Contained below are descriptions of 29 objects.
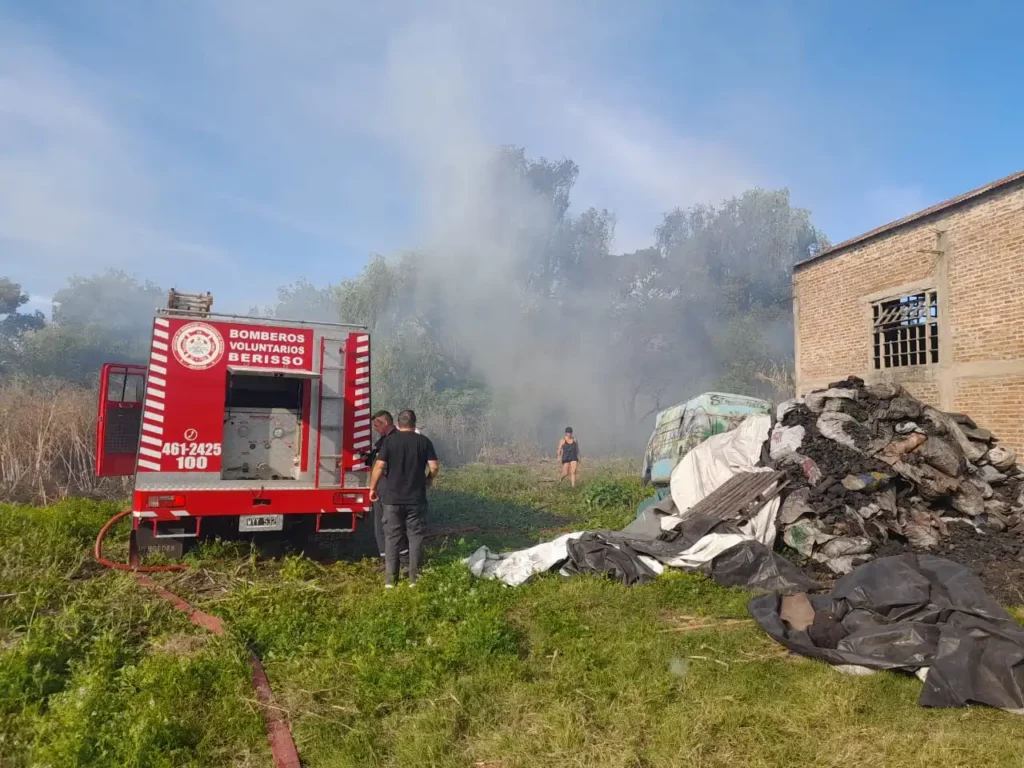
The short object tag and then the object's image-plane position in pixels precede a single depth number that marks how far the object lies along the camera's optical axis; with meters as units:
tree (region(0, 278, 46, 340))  38.22
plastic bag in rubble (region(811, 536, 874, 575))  7.35
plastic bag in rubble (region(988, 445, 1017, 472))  9.38
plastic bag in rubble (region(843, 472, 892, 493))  8.18
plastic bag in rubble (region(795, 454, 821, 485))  8.45
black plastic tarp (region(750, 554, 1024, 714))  3.90
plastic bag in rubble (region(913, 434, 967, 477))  8.69
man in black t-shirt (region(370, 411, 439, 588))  6.62
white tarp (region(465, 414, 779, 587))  6.92
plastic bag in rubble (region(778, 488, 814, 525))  7.94
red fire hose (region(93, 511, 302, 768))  3.38
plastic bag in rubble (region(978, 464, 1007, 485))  9.22
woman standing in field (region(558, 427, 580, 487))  15.95
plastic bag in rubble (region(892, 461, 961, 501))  8.48
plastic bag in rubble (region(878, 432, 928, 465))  8.77
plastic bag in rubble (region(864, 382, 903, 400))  9.81
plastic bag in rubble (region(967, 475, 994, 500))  8.78
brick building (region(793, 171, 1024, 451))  10.12
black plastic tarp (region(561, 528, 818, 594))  6.68
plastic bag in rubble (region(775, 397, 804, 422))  10.13
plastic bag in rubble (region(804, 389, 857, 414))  9.85
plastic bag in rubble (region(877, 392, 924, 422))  9.38
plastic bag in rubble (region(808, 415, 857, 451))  9.06
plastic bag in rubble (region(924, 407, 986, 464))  9.31
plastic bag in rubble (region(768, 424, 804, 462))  9.20
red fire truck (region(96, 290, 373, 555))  6.77
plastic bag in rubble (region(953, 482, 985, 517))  8.54
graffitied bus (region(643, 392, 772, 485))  12.67
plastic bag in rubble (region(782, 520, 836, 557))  7.66
